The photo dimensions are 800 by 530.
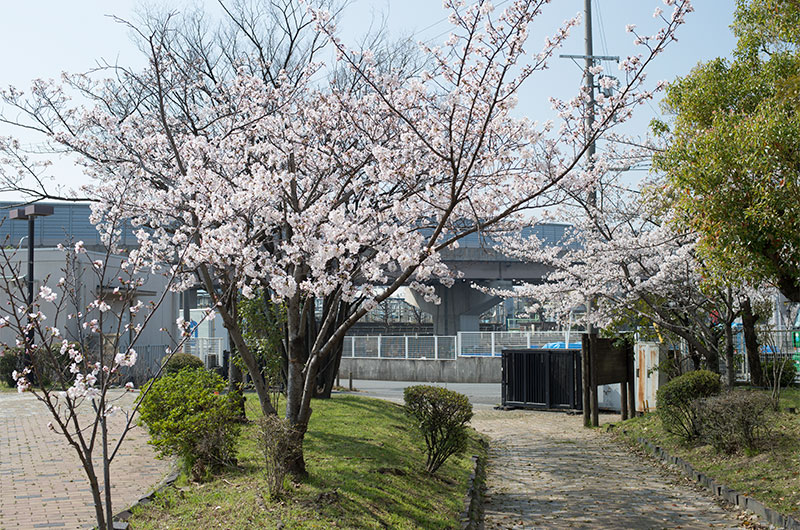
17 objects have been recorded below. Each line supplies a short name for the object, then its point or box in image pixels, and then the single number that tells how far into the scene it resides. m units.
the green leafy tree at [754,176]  7.41
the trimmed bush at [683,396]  11.15
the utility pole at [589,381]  15.42
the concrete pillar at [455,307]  51.94
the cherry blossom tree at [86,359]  4.27
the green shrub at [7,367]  20.67
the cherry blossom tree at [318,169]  7.02
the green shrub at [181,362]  17.30
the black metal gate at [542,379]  18.61
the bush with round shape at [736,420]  9.34
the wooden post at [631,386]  16.25
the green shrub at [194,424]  7.60
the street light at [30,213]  17.76
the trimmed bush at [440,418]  8.50
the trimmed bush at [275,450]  6.52
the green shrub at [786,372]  15.51
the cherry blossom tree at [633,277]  13.07
